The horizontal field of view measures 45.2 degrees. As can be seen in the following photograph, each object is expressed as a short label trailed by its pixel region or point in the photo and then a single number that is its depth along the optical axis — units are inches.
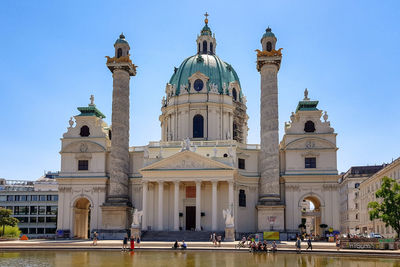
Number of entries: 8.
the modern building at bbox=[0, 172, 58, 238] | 4025.6
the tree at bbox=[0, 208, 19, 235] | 2889.3
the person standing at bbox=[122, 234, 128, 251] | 1716.3
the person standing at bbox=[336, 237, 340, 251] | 1725.9
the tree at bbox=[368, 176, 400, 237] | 2068.2
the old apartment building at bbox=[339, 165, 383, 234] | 3815.0
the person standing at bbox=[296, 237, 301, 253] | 1653.3
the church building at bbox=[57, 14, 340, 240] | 2486.5
